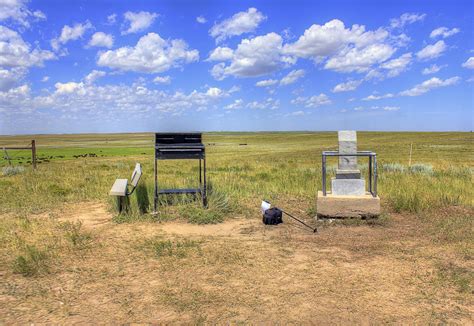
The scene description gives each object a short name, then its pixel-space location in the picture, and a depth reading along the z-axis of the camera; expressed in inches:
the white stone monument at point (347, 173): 327.3
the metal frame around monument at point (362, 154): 302.4
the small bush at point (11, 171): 736.3
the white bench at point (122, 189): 319.3
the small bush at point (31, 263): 201.3
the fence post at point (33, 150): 848.7
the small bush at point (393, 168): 694.3
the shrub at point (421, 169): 642.0
